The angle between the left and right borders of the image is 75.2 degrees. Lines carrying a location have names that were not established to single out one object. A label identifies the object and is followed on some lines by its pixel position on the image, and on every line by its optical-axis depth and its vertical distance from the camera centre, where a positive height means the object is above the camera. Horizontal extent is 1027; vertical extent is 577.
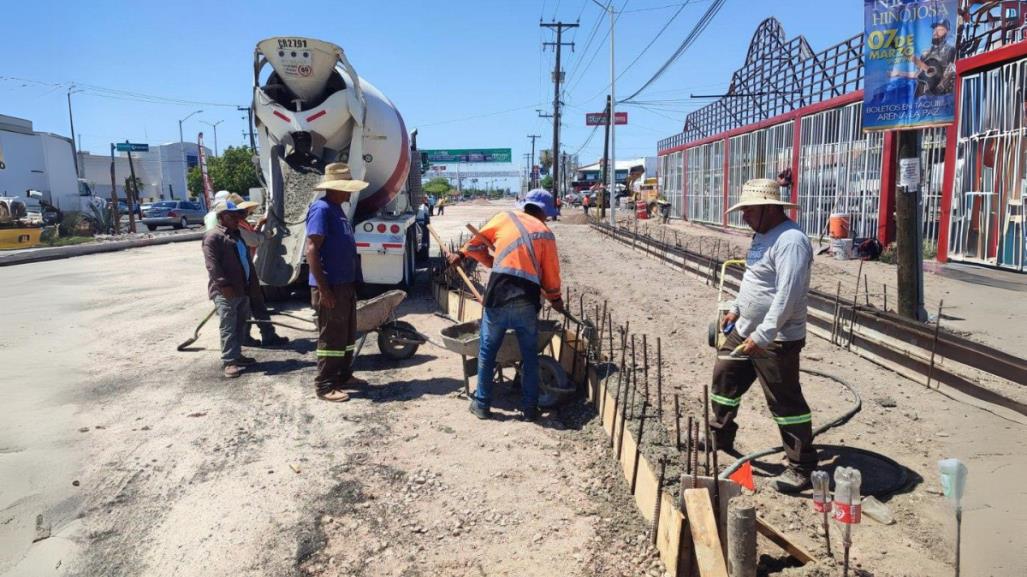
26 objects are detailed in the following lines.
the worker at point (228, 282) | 6.04 -0.65
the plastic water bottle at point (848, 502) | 2.47 -1.11
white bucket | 13.22 -0.93
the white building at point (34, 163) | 39.56 +3.24
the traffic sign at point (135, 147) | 51.54 +5.21
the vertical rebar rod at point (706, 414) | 2.89 -0.94
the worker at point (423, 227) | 12.42 -0.35
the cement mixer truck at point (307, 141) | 8.21 +0.88
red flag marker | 3.22 -1.32
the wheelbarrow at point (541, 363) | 4.85 -1.16
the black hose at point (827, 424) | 3.22 -1.33
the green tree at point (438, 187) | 90.56 +2.95
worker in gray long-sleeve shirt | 3.36 -0.57
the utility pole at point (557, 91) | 39.47 +7.00
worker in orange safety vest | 4.56 -0.58
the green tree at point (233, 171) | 44.81 +2.72
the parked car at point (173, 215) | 31.47 -0.12
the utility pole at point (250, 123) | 8.73 +1.15
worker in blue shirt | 5.15 -0.52
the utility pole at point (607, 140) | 32.38 +3.28
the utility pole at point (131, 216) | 27.02 -0.14
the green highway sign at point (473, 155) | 82.19 +6.48
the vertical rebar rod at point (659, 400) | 3.94 -1.18
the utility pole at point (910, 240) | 6.83 -0.40
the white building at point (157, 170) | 62.66 +4.09
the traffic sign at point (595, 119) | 44.56 +5.79
